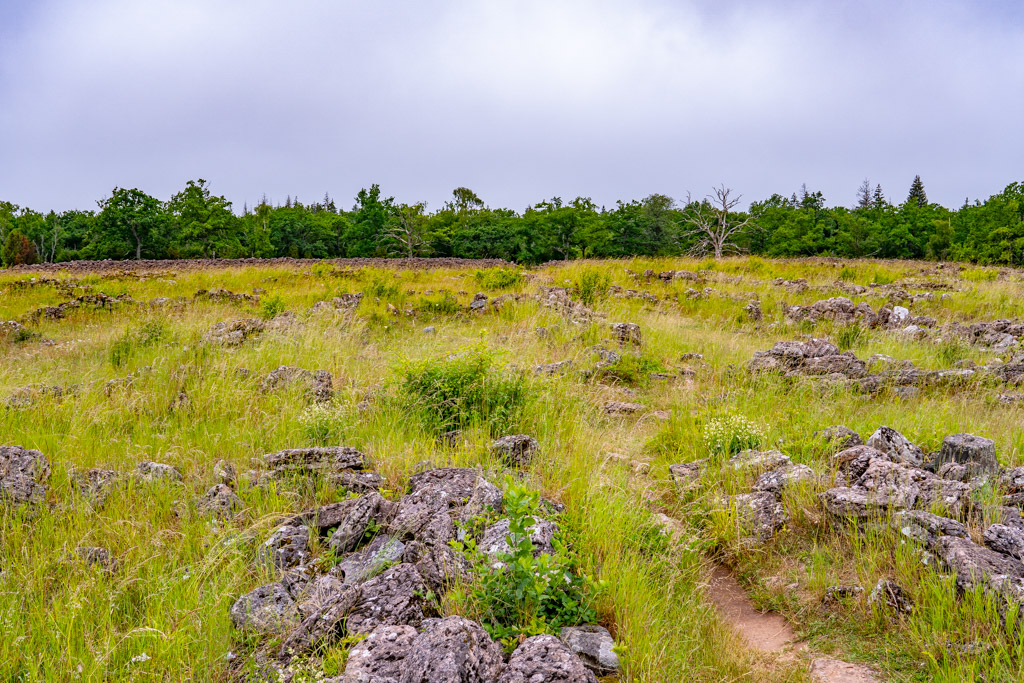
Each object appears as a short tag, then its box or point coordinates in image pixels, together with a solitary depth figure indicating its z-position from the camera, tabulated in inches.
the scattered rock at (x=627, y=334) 364.2
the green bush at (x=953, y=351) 341.3
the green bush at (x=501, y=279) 613.0
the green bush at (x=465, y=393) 194.5
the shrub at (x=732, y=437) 187.5
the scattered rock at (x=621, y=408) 244.8
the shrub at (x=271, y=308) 426.0
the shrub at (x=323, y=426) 175.9
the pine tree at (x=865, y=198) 3104.3
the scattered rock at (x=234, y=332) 312.0
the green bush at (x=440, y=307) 490.6
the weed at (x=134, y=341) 294.4
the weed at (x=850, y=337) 391.9
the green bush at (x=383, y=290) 562.0
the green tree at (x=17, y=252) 1615.7
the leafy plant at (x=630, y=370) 303.3
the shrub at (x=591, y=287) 531.5
